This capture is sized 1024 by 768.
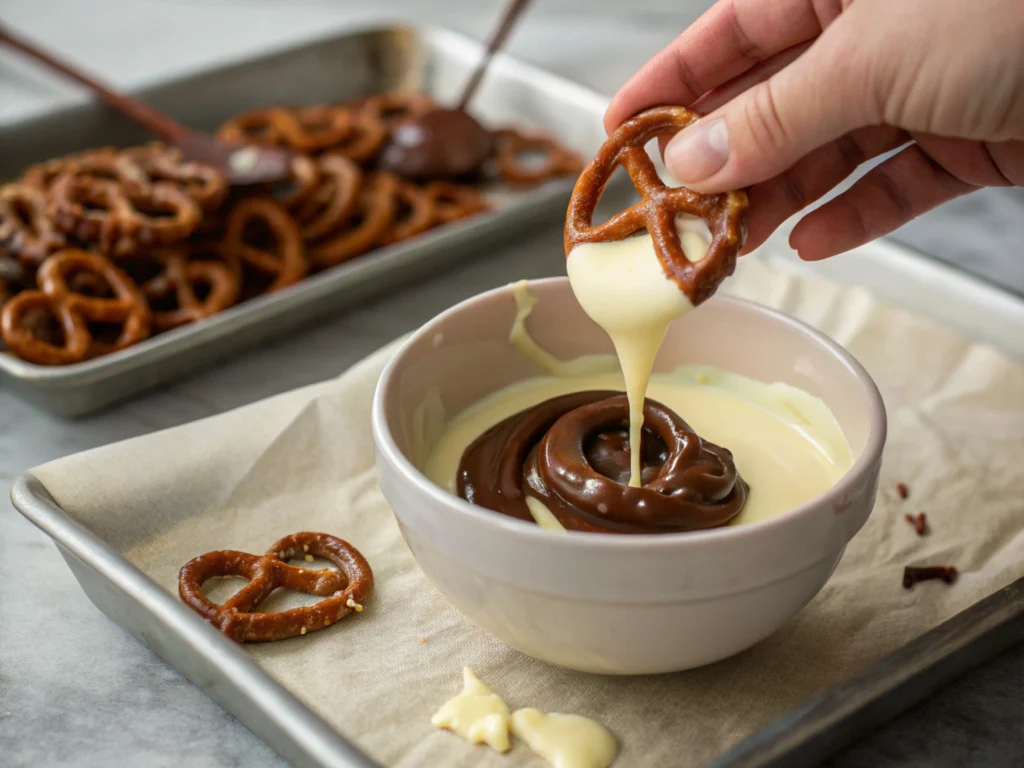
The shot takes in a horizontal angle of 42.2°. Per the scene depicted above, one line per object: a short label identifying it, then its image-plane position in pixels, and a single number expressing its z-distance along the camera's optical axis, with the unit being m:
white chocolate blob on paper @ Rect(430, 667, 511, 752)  0.30
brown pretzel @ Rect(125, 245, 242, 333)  0.48
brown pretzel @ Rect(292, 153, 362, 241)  0.54
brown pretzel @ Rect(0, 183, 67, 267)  0.48
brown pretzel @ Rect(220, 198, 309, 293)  0.51
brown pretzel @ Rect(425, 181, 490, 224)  0.55
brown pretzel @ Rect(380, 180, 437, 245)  0.54
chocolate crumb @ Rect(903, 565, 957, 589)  0.35
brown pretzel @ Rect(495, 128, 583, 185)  0.59
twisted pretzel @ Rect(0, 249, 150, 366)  0.44
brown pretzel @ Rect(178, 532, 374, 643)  0.33
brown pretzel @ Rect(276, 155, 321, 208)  0.54
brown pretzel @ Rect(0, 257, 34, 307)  0.47
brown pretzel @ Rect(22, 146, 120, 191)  0.53
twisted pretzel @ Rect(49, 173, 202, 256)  0.48
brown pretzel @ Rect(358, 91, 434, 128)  0.64
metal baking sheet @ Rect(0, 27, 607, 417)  0.43
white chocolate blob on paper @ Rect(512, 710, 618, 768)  0.30
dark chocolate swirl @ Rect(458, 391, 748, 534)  0.30
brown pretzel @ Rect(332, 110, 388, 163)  0.60
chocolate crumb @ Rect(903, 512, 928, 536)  0.37
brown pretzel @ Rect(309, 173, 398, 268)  0.53
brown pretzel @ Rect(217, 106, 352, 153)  0.60
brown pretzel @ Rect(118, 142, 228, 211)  0.51
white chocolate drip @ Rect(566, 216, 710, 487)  0.30
